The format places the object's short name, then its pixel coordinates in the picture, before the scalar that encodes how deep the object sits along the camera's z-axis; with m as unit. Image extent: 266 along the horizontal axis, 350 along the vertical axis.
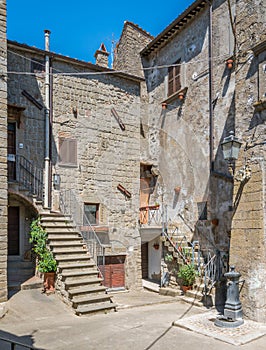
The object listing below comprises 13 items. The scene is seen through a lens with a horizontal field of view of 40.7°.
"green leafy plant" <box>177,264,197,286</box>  10.28
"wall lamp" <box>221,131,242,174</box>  7.80
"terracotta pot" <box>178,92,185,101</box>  12.52
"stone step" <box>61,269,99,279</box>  8.79
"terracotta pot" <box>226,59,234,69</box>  10.38
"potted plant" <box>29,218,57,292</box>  9.09
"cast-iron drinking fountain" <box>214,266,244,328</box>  7.27
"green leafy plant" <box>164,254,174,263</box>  11.60
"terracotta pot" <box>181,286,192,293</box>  10.34
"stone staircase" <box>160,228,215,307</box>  9.42
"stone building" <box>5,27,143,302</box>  10.95
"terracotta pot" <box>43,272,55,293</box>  9.08
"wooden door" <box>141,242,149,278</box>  15.05
